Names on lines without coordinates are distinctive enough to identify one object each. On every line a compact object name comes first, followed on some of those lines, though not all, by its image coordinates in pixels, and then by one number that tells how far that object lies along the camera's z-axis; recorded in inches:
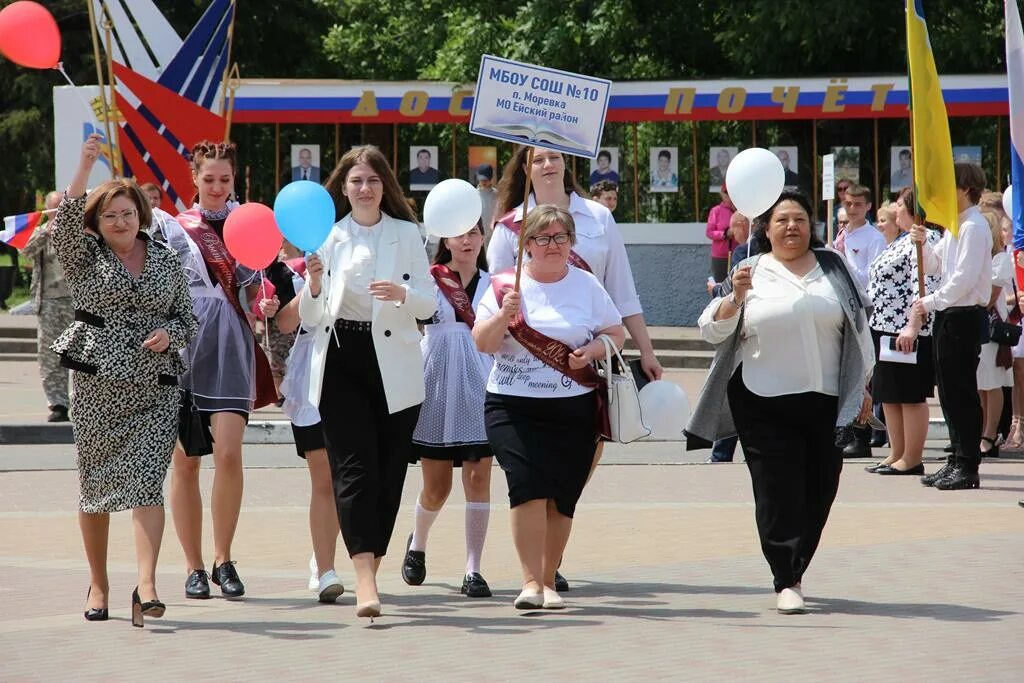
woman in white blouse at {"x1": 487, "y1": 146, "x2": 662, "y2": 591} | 621.0
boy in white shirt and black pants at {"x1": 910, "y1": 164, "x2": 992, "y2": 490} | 845.2
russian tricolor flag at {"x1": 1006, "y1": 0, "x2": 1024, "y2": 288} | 819.4
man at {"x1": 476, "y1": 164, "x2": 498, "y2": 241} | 1566.1
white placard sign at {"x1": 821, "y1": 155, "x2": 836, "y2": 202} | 1440.7
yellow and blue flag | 832.3
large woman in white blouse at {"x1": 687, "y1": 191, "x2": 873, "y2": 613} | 572.1
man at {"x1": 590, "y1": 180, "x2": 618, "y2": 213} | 1117.1
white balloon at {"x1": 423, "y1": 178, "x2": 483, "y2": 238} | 586.6
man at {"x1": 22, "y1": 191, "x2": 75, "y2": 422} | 1091.3
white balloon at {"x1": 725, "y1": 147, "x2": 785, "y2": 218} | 581.9
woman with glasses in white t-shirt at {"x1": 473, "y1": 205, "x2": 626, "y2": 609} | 568.4
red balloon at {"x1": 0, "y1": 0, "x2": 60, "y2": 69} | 658.8
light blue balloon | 550.3
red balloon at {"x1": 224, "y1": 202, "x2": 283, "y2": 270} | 573.6
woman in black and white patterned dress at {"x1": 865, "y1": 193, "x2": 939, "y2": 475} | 913.5
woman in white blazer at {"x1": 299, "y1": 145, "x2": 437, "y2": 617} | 555.8
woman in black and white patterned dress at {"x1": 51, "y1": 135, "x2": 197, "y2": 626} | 551.5
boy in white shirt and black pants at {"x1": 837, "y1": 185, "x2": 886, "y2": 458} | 1058.7
